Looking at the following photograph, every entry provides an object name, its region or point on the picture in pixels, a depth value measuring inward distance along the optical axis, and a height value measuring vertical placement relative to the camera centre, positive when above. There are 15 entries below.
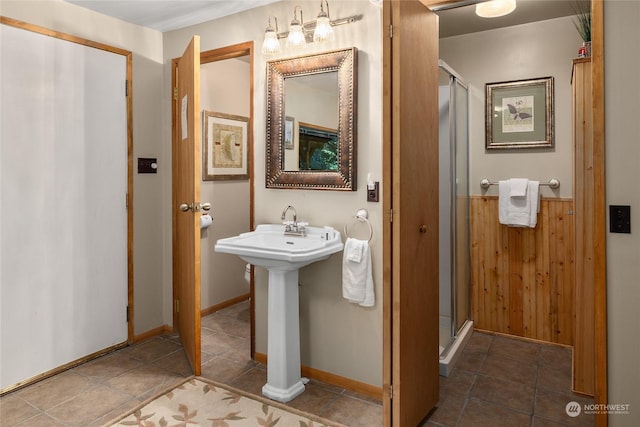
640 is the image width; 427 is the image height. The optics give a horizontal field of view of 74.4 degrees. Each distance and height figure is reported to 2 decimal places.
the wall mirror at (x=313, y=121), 2.50 +0.54
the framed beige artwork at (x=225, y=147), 3.87 +0.59
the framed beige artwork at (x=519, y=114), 3.32 +0.75
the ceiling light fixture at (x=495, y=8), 2.79 +1.35
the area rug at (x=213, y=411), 2.21 -1.11
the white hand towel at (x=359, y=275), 2.42 -0.39
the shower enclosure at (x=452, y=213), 2.95 -0.04
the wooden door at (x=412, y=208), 1.81 +0.00
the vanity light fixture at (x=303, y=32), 2.45 +1.08
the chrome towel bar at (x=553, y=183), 3.25 +0.18
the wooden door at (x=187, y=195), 2.63 +0.10
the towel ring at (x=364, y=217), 2.46 -0.05
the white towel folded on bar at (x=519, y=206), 3.29 +0.01
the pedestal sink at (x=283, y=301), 2.35 -0.54
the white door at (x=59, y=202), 2.53 +0.05
